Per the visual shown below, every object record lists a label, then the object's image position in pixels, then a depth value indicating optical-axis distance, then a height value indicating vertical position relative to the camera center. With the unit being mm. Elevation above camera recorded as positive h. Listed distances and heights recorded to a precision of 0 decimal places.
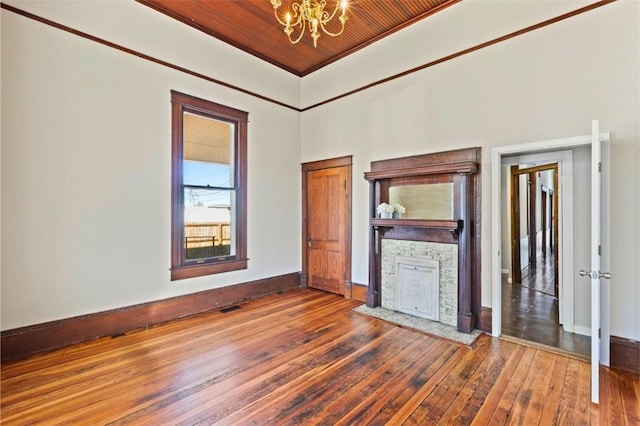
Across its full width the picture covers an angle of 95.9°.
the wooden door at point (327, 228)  5105 -261
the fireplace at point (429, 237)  3619 -323
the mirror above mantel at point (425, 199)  3881 +211
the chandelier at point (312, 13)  2605 +1862
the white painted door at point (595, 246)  2271 -255
